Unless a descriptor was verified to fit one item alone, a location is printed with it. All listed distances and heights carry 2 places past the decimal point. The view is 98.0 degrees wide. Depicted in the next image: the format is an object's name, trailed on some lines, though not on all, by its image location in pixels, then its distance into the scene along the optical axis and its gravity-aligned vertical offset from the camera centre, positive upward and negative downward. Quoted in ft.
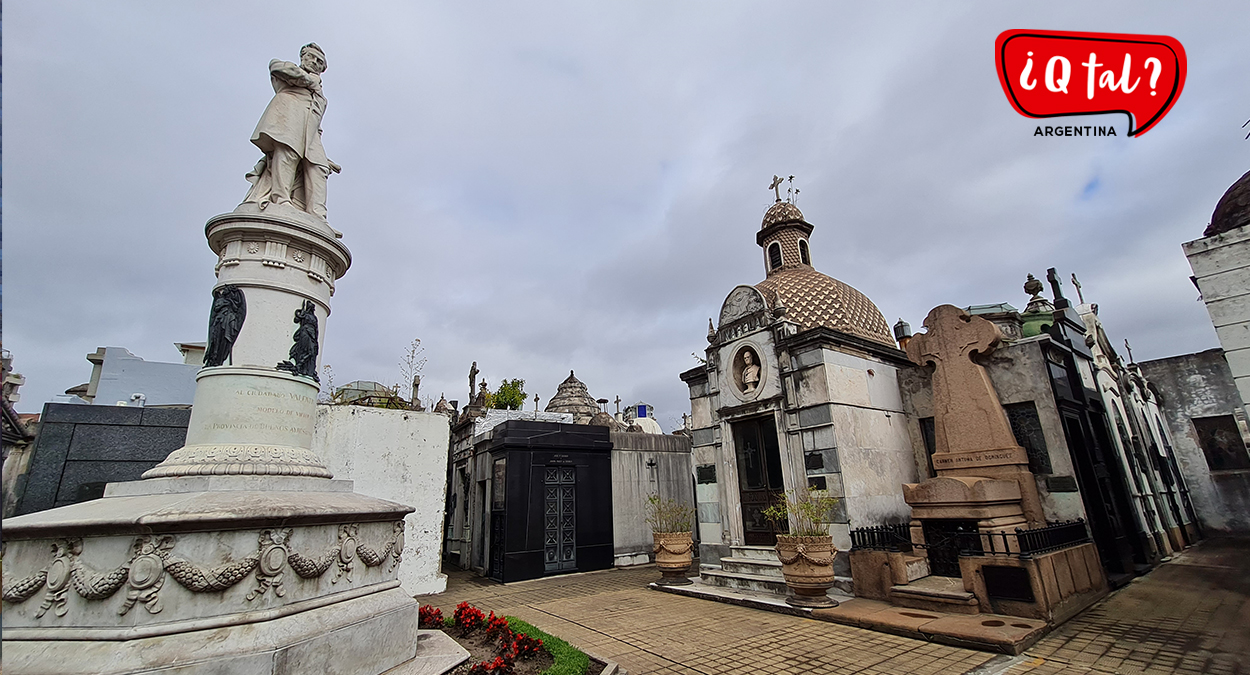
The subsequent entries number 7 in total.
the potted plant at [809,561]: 27.73 -3.44
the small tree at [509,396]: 130.03 +25.94
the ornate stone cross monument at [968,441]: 26.68 +2.18
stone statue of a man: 21.39 +14.37
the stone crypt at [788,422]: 32.91 +4.43
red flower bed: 17.12 -4.78
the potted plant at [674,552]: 36.57 -3.59
